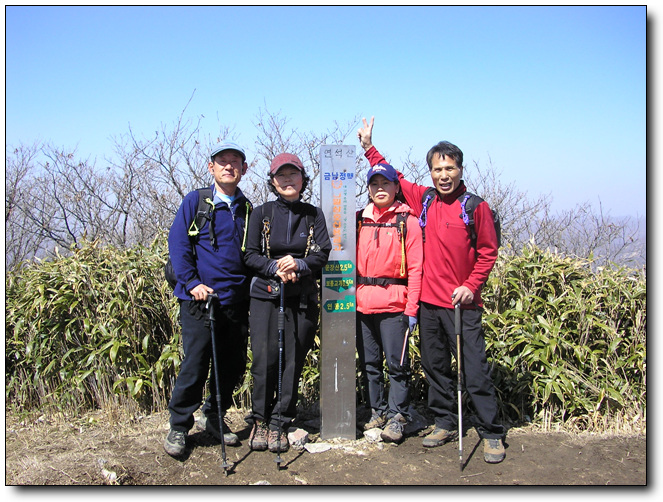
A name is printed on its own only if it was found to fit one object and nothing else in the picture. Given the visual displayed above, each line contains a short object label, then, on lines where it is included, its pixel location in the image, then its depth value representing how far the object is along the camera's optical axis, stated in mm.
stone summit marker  4371
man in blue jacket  3945
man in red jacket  4027
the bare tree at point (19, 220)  12578
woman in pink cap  4004
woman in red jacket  4270
